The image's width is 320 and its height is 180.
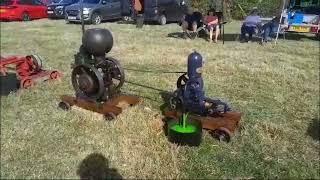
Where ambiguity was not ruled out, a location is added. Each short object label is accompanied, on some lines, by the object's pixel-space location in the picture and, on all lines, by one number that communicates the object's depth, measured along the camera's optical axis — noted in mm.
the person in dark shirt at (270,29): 14734
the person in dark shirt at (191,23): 15734
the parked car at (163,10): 21047
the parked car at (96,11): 20516
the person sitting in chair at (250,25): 14781
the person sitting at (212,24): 14944
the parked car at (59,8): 19261
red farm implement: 8055
